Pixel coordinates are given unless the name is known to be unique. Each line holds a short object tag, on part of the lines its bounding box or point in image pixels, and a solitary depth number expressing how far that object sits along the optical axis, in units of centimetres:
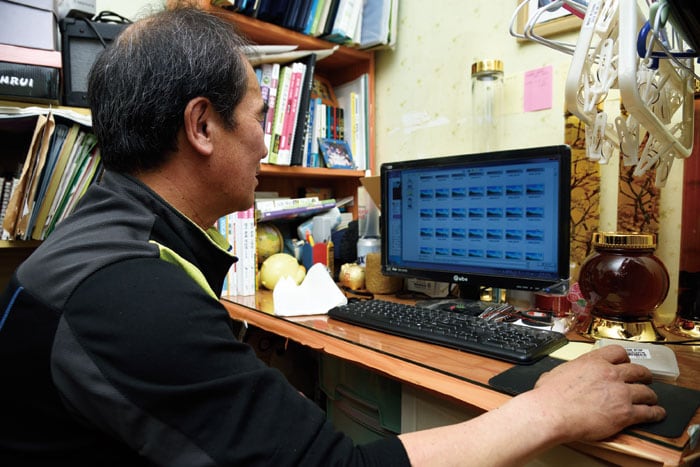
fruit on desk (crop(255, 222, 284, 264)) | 147
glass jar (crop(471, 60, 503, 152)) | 134
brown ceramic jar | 85
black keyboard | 73
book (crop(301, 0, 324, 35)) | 148
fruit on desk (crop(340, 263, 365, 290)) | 136
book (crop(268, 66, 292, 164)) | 143
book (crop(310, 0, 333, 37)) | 150
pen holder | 144
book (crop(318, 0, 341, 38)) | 151
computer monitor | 95
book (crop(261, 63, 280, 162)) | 143
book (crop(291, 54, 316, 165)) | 147
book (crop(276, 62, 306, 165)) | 145
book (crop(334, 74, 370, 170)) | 170
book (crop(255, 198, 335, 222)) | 144
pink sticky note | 124
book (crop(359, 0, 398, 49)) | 158
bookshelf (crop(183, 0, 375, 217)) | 144
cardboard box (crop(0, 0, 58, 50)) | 111
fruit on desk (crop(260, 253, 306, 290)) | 135
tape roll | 103
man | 42
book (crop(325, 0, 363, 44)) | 152
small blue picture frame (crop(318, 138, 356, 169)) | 160
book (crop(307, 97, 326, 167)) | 159
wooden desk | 49
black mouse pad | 52
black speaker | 122
